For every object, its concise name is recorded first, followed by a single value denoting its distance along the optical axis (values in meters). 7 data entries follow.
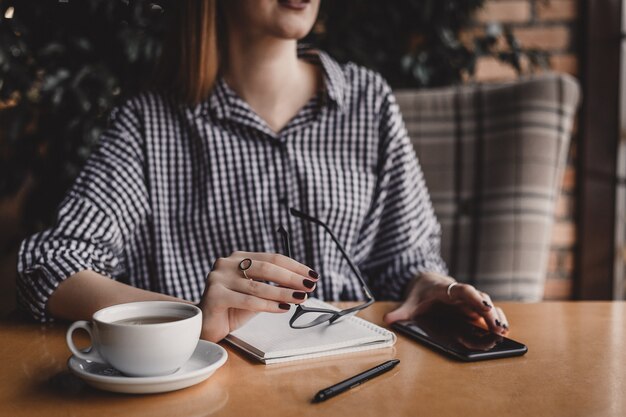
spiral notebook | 0.66
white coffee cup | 0.55
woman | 1.11
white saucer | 0.55
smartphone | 0.67
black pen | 0.55
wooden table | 0.53
